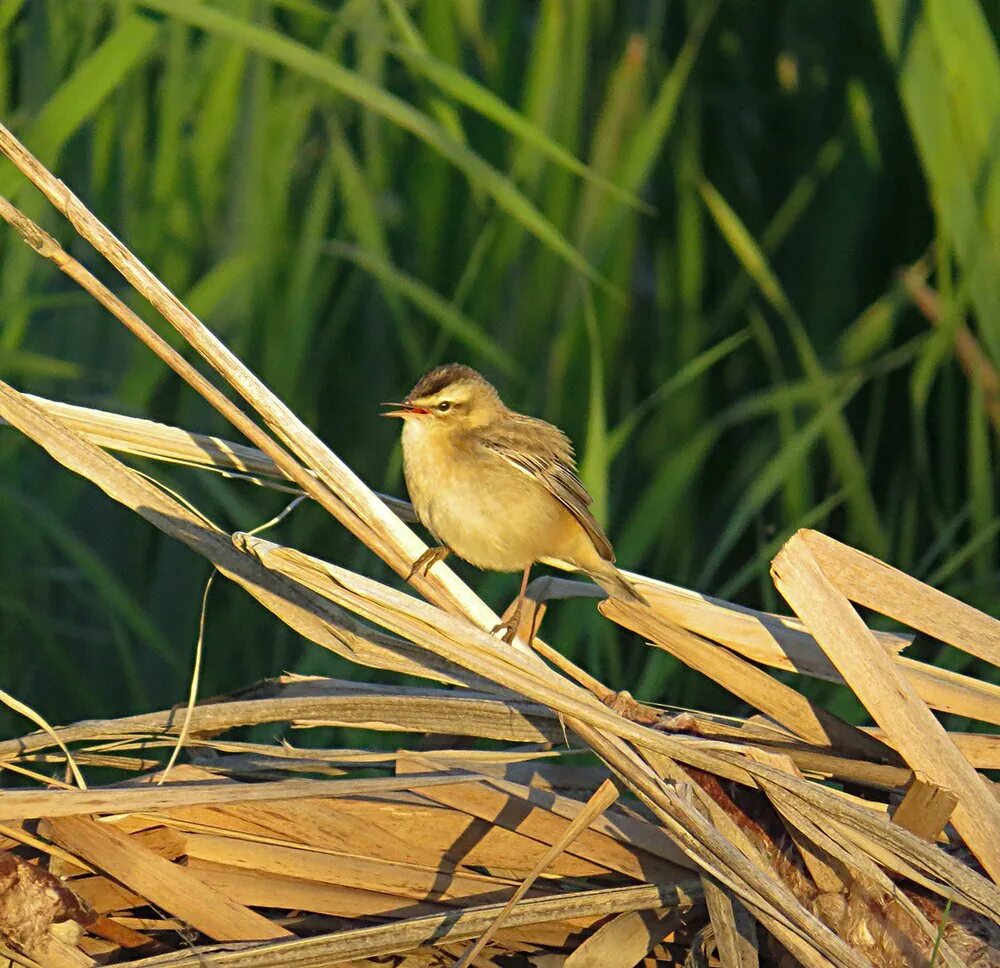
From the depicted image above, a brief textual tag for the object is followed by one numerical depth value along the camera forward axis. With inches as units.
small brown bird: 327.3
